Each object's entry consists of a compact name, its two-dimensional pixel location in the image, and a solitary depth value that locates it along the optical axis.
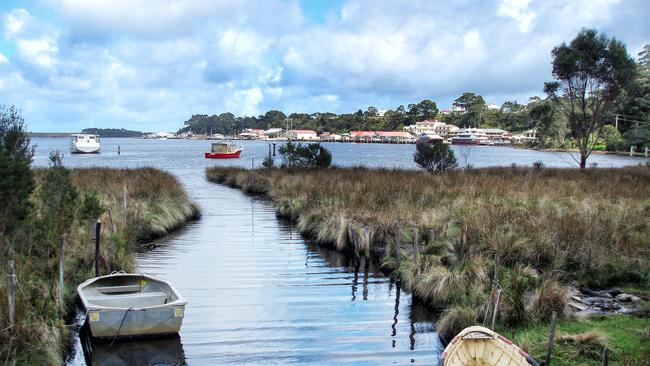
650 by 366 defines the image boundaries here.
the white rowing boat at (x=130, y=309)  9.58
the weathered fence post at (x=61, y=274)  10.16
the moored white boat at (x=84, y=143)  104.12
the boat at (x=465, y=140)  168.62
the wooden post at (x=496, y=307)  8.45
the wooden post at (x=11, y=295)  7.70
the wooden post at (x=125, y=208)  17.03
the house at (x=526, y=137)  164.20
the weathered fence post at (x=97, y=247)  12.17
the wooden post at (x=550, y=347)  7.37
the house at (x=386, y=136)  194.62
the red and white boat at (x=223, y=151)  79.38
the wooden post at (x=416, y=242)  13.19
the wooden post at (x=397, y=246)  14.25
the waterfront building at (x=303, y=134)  190.75
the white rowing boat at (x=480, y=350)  7.07
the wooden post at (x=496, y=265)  9.66
